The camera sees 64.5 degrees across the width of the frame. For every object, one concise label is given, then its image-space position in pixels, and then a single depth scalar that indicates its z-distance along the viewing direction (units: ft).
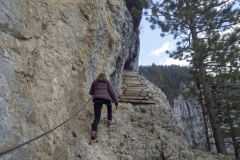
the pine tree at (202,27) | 27.07
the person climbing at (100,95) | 16.35
